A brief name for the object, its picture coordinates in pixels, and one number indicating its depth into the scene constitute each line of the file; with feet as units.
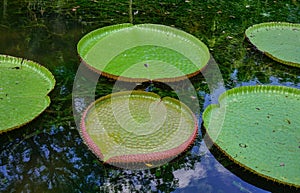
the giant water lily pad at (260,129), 7.44
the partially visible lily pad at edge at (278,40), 11.44
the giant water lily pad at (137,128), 7.51
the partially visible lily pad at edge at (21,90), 8.16
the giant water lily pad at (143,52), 9.98
